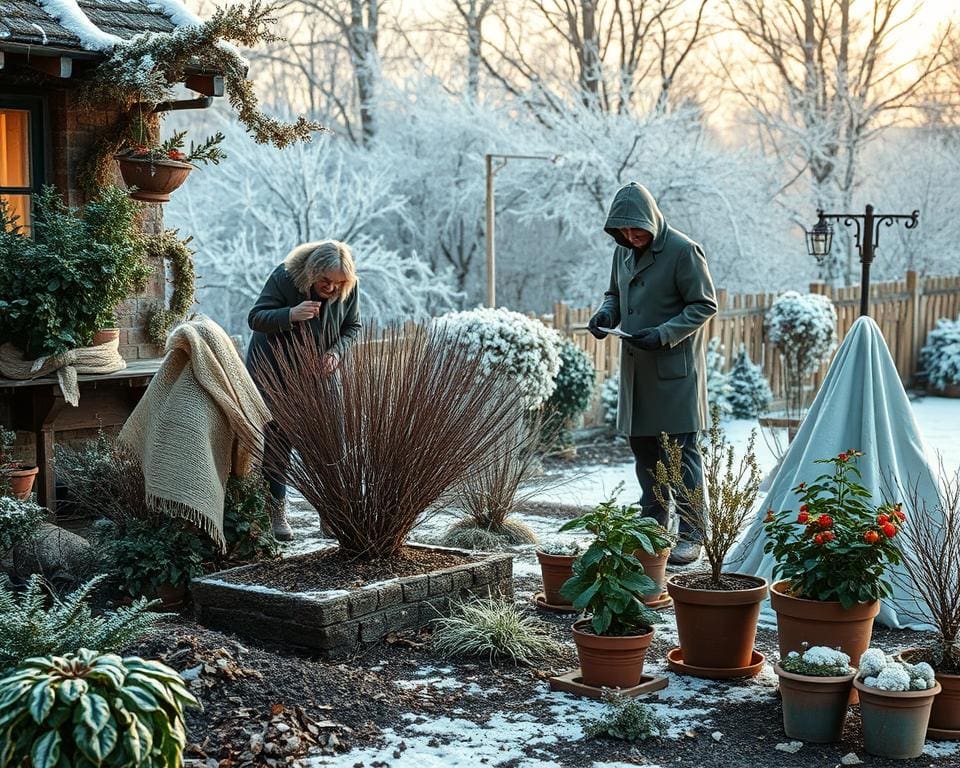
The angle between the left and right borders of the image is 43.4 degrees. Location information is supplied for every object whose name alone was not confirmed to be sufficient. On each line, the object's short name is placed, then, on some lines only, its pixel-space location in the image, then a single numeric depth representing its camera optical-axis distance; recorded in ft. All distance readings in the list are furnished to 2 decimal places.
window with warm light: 23.65
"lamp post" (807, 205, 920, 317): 28.43
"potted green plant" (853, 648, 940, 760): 13.03
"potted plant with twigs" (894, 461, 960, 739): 13.78
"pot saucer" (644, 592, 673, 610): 19.51
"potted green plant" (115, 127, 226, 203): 23.70
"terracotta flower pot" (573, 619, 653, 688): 15.03
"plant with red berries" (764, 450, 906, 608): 14.97
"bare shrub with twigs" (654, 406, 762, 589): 16.14
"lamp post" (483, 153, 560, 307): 47.26
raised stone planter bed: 16.24
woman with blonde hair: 21.38
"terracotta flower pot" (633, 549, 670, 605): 19.15
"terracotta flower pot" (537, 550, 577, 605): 18.97
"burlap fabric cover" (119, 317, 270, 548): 18.29
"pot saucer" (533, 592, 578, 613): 19.21
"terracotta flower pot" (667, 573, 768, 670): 15.62
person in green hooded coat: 21.26
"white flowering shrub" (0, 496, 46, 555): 18.11
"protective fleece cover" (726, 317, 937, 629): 18.98
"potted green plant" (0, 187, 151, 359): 21.25
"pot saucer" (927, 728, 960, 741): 13.75
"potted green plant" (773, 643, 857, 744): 13.53
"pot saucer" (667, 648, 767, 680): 15.83
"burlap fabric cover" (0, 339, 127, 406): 21.66
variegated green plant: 9.99
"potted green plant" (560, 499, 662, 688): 15.10
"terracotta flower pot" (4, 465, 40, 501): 20.70
